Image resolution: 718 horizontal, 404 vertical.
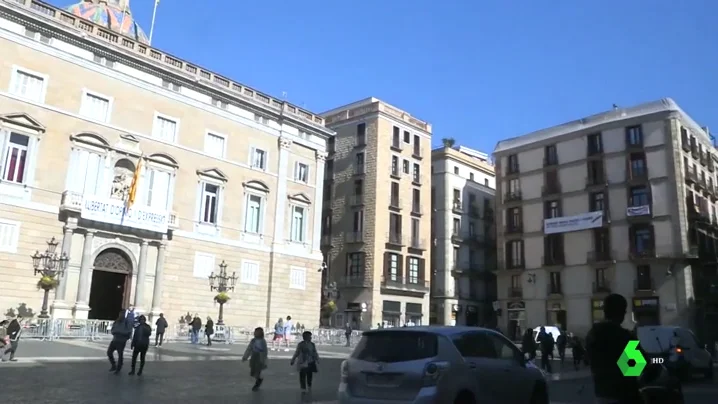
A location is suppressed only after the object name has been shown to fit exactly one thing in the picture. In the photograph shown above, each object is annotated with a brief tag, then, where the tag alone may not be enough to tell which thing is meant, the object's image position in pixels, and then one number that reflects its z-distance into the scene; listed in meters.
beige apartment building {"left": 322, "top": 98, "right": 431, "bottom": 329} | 48.03
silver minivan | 7.21
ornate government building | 27.73
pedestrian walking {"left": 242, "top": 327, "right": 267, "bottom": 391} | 12.93
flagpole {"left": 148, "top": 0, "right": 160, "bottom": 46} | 42.16
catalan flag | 30.80
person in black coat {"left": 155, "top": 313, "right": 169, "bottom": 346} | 25.78
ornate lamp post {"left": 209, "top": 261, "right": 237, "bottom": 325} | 33.38
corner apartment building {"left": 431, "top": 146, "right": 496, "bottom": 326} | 55.34
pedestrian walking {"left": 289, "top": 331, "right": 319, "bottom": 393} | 12.81
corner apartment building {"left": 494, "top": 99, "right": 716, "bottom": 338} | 43.75
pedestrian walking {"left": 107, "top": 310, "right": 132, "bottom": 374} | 15.02
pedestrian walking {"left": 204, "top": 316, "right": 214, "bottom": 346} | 28.22
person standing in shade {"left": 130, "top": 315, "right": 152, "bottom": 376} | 14.72
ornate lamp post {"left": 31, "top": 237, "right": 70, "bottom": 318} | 26.86
